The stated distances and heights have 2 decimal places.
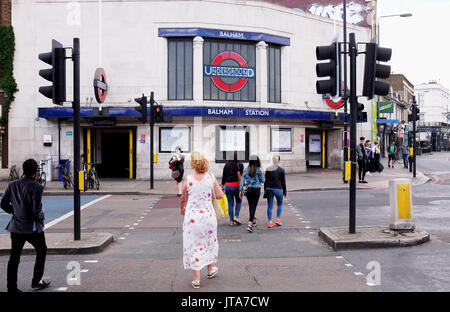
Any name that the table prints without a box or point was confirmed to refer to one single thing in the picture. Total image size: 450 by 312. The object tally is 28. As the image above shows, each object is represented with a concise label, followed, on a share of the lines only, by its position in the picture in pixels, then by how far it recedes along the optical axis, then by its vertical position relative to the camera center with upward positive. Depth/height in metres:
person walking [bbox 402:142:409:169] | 28.76 -0.13
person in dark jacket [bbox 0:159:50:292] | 5.91 -0.80
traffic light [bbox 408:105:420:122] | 22.54 +2.00
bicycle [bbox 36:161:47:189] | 18.71 -0.94
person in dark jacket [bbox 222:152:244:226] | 10.82 -0.67
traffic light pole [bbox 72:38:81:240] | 8.70 +0.38
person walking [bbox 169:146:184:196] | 16.02 -0.34
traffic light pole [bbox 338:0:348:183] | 17.72 +0.95
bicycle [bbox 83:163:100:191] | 18.89 -1.03
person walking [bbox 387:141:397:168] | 28.77 +0.10
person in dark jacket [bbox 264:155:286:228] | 10.48 -0.67
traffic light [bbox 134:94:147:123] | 18.65 +1.90
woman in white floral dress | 5.99 -0.86
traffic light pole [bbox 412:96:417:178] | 22.35 +1.19
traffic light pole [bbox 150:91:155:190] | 18.85 +1.40
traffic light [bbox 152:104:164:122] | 18.78 +1.67
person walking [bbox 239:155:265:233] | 10.13 -0.63
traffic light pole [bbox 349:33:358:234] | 8.73 +0.56
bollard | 8.81 -1.03
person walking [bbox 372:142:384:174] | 21.31 -0.21
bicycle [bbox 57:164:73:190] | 19.16 -1.01
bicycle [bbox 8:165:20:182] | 21.67 -0.91
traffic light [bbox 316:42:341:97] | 8.72 +1.59
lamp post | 27.16 +8.31
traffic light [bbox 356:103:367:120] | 15.50 +1.33
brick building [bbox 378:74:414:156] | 42.31 +4.70
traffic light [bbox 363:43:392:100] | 8.51 +1.56
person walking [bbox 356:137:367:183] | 19.70 -0.19
